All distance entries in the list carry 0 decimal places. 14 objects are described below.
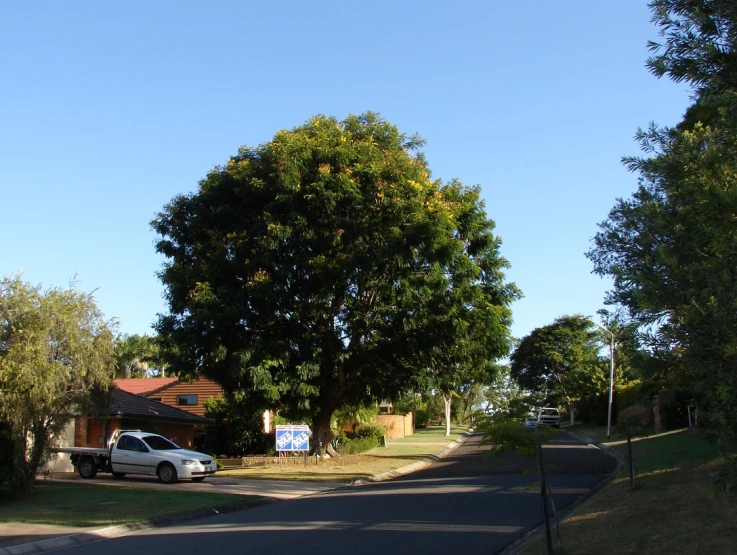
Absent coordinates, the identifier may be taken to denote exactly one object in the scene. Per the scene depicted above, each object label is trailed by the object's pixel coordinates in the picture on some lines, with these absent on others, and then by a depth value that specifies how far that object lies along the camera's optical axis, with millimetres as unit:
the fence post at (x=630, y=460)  15057
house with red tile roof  43281
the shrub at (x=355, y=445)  38000
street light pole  42191
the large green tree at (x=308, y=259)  25906
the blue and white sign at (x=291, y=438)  29438
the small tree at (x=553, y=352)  75250
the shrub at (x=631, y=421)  15370
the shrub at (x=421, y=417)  86000
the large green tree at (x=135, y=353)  69500
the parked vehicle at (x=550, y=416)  59781
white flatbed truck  23781
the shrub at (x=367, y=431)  45594
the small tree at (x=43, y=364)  18234
